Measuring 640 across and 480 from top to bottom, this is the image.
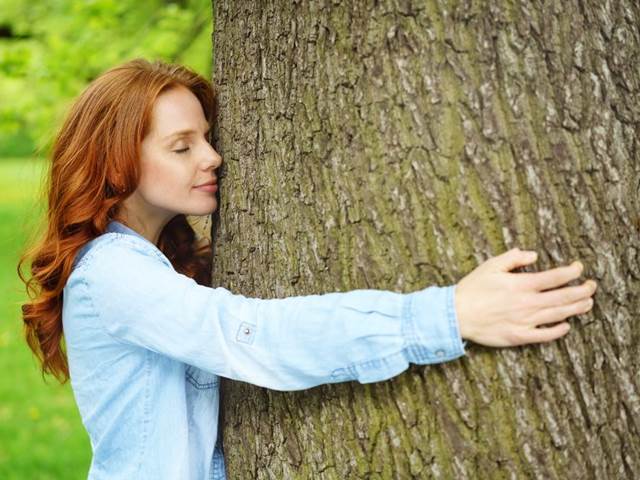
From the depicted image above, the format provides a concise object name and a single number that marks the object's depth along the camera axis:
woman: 1.85
